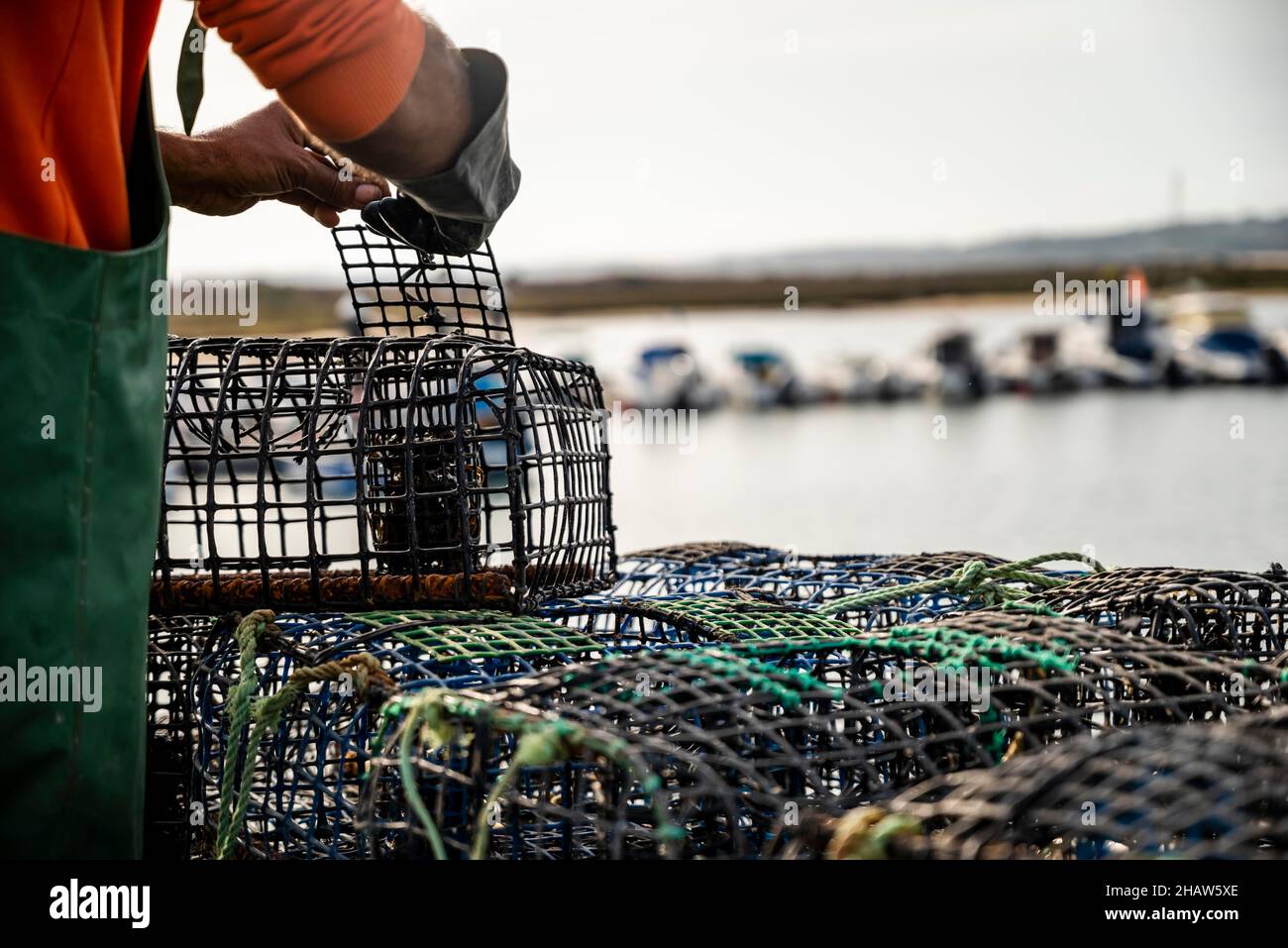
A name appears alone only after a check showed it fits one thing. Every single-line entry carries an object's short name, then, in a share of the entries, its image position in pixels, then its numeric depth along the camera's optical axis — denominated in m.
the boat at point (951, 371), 38.03
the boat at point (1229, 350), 33.22
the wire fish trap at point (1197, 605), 2.35
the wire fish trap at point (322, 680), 2.02
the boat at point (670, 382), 37.44
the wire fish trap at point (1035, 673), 1.85
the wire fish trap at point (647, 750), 1.52
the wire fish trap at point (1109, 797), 1.30
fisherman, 1.54
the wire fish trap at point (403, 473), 2.47
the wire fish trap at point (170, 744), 2.49
